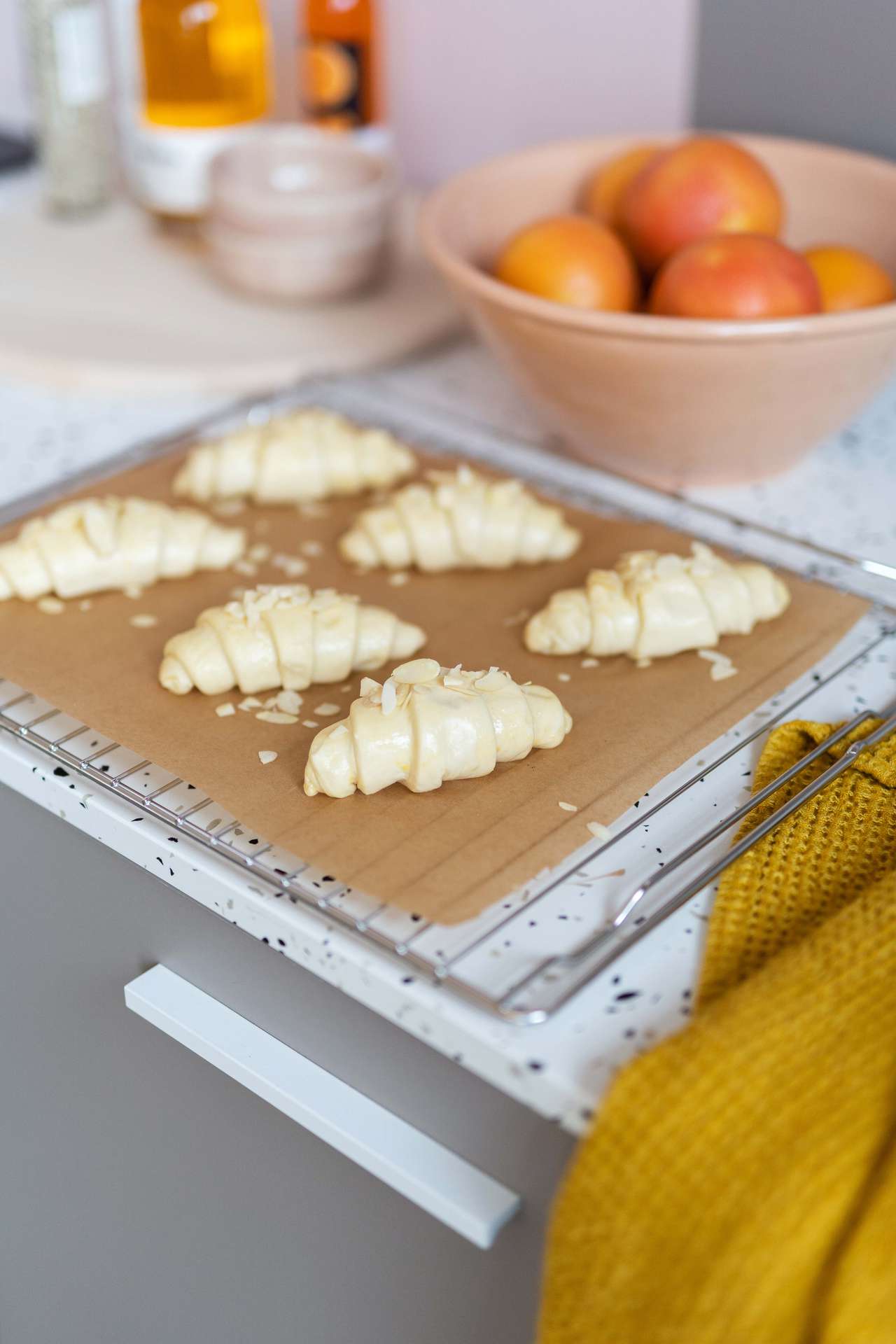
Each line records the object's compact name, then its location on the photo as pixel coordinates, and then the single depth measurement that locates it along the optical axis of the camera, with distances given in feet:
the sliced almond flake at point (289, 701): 2.52
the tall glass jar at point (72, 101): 4.42
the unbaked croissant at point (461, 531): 2.92
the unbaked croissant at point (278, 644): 2.52
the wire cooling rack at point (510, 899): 1.92
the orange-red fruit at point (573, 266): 3.14
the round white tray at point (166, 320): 3.82
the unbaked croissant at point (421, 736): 2.24
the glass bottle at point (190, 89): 4.35
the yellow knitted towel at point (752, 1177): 1.60
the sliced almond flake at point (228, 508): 3.19
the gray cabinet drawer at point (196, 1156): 2.06
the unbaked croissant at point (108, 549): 2.81
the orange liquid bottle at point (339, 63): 4.34
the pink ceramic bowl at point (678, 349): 2.89
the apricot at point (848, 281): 3.16
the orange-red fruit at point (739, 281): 2.93
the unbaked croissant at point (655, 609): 2.62
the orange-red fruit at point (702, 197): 3.19
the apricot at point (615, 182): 3.52
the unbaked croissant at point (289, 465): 3.17
